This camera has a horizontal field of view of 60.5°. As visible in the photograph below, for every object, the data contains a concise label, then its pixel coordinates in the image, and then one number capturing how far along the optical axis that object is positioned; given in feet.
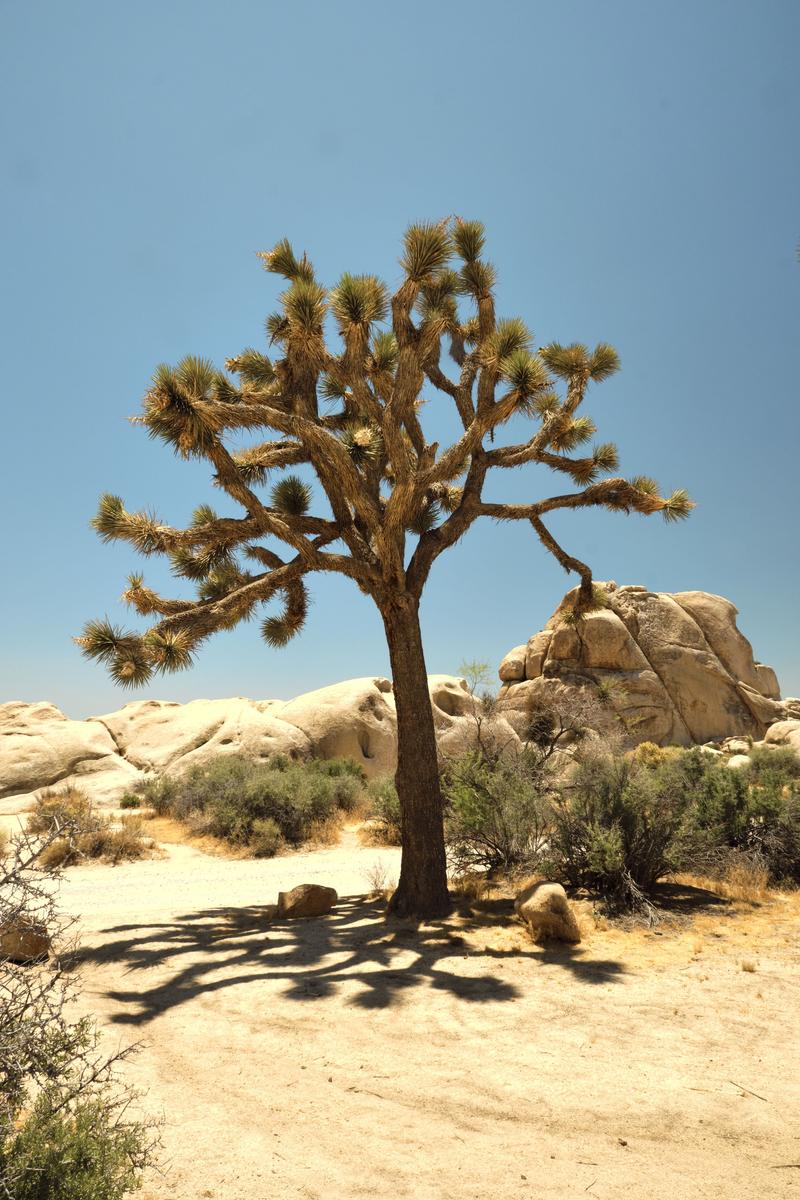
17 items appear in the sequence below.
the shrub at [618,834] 24.68
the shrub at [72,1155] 7.97
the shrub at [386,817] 44.60
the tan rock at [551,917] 21.48
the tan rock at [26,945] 19.02
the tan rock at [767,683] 97.04
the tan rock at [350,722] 67.87
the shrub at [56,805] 41.65
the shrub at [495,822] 29.91
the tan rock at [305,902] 26.11
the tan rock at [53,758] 56.65
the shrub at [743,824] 28.25
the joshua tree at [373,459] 24.58
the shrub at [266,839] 41.57
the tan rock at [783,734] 74.63
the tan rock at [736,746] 81.00
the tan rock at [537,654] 94.43
